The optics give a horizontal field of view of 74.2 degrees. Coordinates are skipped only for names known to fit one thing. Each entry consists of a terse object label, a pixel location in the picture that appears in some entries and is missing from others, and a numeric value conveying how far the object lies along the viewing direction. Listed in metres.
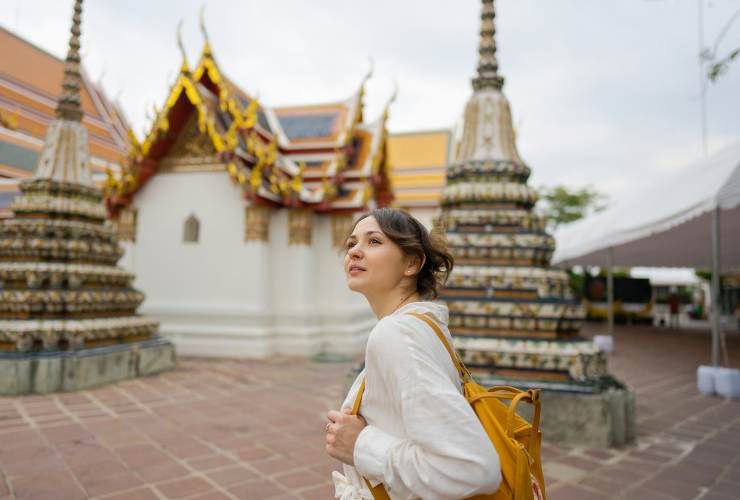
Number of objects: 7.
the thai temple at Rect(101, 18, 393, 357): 8.55
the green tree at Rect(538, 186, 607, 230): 27.27
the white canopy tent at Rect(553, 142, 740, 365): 5.50
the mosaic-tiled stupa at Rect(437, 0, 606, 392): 4.22
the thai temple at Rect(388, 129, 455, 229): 16.94
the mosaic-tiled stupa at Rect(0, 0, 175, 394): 5.50
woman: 0.98
